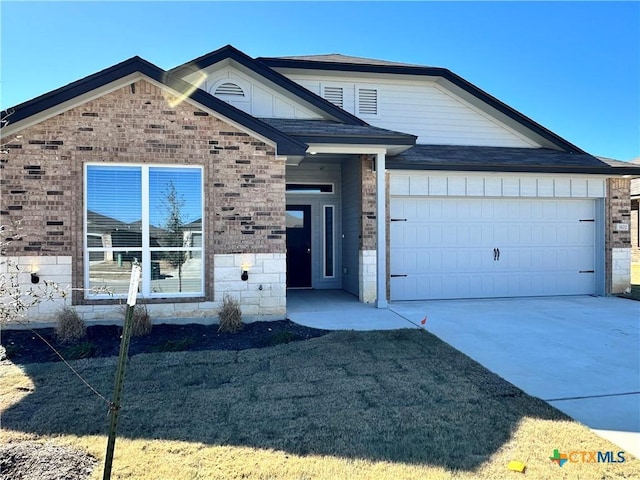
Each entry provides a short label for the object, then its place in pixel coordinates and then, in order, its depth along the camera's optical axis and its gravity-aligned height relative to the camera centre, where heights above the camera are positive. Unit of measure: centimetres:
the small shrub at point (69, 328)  636 -130
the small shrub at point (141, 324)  666 -130
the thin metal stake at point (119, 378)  256 -82
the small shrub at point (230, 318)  706 -130
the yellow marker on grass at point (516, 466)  302 -160
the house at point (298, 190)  710 +97
